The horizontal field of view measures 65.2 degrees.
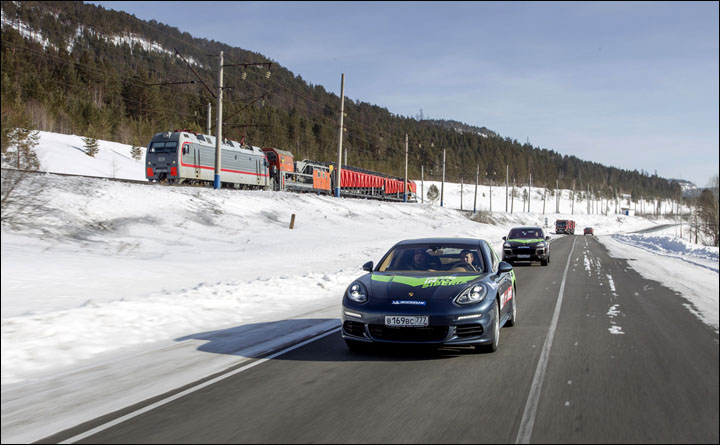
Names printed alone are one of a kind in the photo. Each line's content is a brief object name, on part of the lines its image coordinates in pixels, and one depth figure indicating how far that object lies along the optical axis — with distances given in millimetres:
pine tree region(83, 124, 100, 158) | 60928
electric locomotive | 34781
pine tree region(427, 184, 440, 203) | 129475
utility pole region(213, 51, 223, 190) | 30522
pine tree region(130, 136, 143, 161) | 68375
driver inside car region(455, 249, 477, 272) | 7602
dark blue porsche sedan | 6340
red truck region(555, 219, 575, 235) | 77438
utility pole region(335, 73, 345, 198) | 40981
